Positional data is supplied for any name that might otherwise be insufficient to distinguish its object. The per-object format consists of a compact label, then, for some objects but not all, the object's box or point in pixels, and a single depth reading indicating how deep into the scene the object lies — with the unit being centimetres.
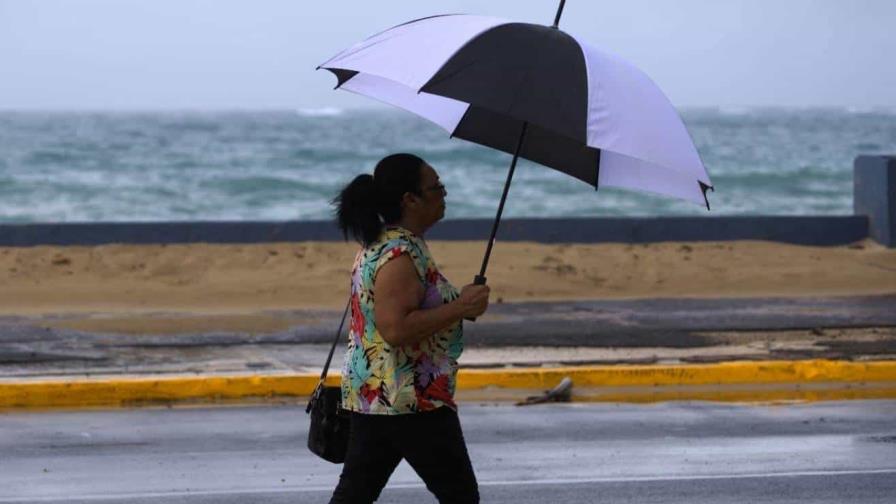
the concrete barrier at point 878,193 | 3141
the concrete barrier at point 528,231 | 3253
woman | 846
